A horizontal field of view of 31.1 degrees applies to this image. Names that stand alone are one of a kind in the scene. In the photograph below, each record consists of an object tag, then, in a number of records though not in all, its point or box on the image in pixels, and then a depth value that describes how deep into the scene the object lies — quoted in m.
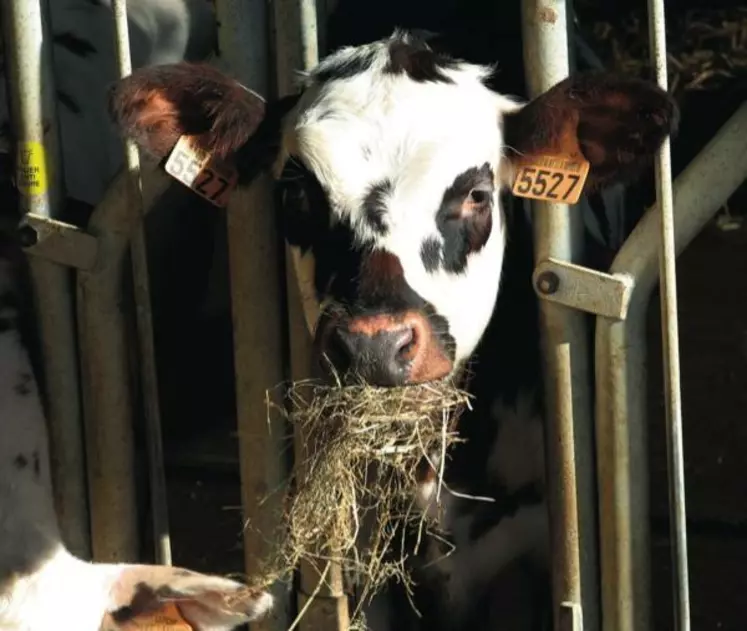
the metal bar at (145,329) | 2.25
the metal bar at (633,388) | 2.07
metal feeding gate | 2.08
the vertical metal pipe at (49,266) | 2.34
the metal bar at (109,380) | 2.39
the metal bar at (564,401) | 2.14
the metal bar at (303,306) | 2.25
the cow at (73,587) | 2.09
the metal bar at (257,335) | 2.34
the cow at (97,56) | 3.16
